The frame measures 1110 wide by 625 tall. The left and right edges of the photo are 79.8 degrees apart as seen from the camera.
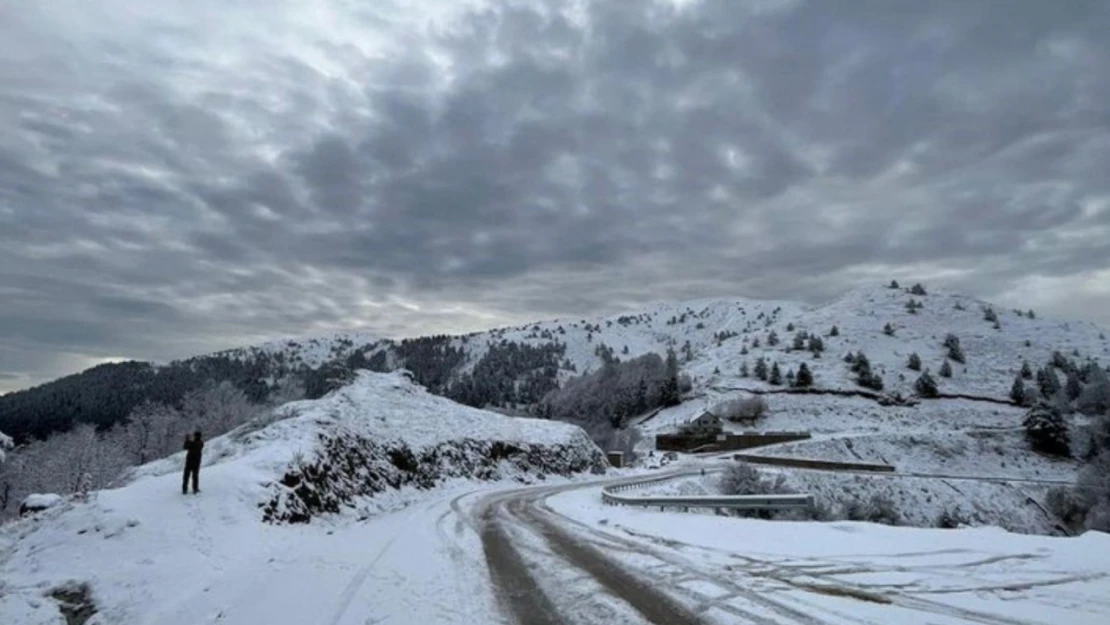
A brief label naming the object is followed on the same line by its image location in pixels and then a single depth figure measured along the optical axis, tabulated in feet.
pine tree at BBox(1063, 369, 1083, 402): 407.17
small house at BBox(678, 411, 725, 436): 355.70
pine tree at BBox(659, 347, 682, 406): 468.75
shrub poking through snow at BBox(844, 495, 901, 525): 123.34
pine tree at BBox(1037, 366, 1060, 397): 419.74
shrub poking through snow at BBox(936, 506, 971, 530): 173.68
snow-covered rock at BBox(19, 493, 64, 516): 55.42
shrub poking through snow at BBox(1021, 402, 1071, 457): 313.73
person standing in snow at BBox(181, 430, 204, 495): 57.62
